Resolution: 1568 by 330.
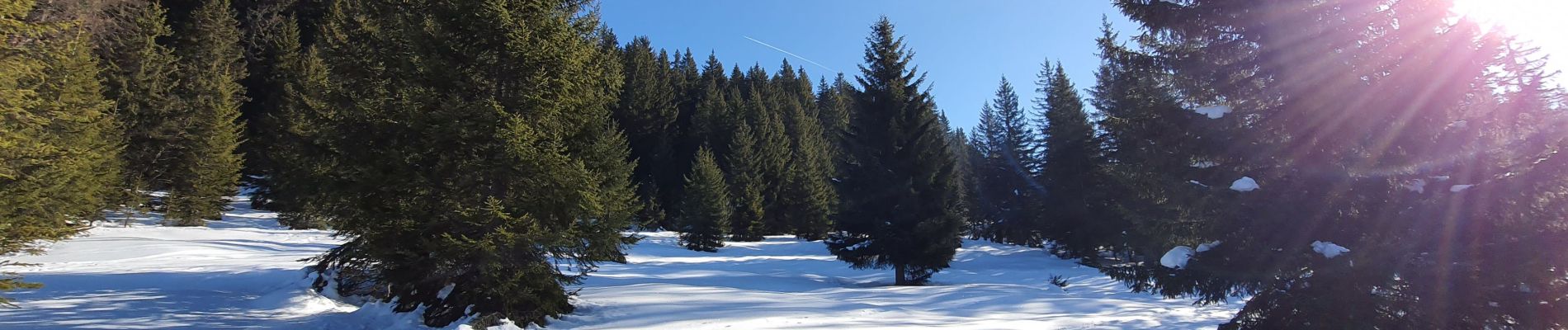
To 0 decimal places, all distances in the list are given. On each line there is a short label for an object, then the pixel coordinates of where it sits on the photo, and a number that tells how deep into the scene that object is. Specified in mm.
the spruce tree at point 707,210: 34062
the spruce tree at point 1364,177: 5992
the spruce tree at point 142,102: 24938
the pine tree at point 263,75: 31344
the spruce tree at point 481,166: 8648
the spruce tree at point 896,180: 18719
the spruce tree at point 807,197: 43188
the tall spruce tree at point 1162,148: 7367
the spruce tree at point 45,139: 7645
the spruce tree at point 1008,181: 35594
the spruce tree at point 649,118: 54344
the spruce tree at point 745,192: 40344
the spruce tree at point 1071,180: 27859
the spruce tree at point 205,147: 25547
